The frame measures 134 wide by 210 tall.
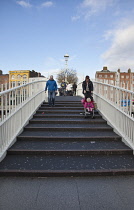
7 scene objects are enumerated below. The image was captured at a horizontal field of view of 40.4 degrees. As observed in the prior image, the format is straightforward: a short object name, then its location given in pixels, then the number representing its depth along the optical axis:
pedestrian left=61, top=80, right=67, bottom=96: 15.60
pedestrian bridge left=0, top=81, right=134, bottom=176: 4.14
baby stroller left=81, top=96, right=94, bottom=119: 6.45
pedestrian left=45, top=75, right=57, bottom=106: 8.21
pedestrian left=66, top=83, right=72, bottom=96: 19.17
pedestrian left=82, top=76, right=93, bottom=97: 7.02
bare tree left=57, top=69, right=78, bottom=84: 34.18
